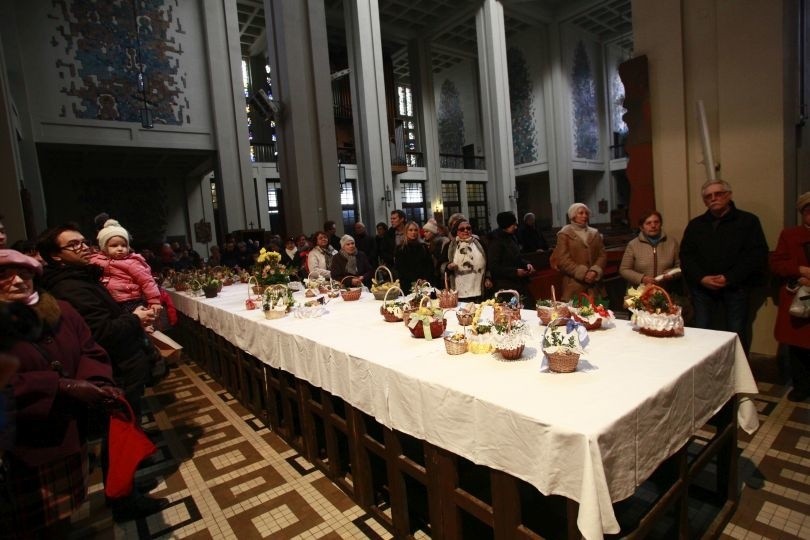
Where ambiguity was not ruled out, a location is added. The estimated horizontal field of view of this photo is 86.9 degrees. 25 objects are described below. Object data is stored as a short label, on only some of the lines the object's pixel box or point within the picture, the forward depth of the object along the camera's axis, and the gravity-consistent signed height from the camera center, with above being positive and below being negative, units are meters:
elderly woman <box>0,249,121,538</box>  1.69 -0.67
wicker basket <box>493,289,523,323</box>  2.05 -0.47
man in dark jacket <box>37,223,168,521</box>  2.33 -0.33
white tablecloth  1.32 -0.68
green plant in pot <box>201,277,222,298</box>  4.91 -0.50
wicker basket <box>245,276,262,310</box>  3.94 -0.57
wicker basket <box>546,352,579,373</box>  1.70 -0.57
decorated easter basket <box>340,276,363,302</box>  3.96 -0.56
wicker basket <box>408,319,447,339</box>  2.39 -0.56
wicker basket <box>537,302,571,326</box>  2.33 -0.52
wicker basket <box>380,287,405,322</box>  2.92 -0.57
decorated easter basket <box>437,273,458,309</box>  3.07 -0.52
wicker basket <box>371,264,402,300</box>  3.65 -0.53
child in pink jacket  3.15 -0.17
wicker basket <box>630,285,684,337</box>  2.05 -0.53
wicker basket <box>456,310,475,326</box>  2.43 -0.52
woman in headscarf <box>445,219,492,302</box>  4.11 -0.38
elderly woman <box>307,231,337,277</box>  5.29 -0.25
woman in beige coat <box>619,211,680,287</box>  3.48 -0.35
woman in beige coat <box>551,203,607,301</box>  3.70 -0.31
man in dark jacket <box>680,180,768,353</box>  3.13 -0.39
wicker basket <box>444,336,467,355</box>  2.07 -0.58
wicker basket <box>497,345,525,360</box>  1.91 -0.58
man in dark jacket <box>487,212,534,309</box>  4.14 -0.37
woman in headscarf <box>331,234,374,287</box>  4.86 -0.35
